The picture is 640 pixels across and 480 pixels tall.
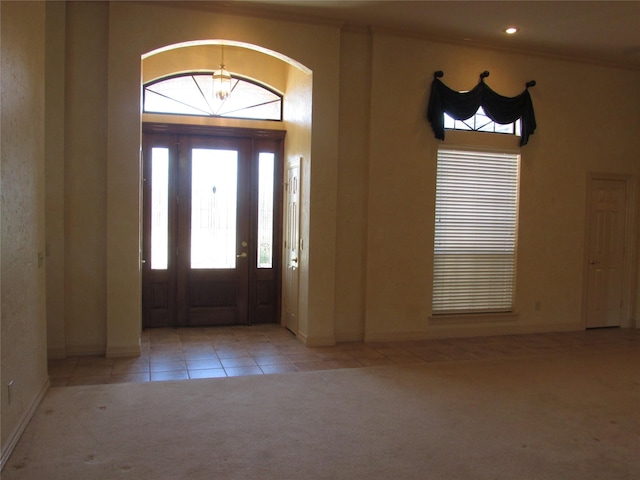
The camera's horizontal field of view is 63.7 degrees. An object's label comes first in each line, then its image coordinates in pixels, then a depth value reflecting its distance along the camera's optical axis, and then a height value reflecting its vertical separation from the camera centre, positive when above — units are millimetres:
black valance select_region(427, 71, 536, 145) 5914 +1388
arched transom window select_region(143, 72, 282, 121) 6180 +1480
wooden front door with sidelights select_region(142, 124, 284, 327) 6270 -92
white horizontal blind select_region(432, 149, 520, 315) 6156 -110
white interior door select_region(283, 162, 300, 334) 6039 -317
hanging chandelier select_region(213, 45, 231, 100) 5807 +1533
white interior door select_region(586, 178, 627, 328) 6867 -367
